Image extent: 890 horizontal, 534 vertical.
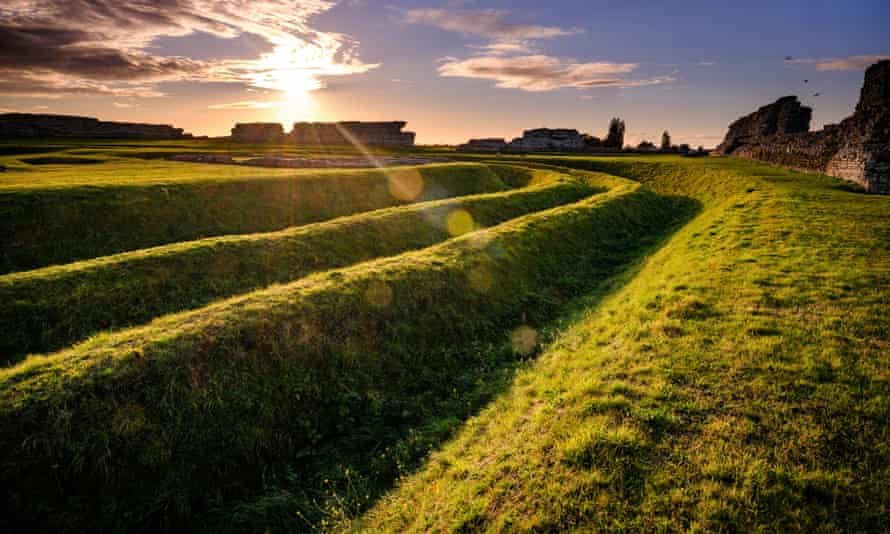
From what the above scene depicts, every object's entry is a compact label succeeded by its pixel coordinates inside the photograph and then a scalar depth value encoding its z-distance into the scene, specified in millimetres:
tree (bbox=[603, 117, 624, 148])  131750
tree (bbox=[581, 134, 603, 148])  137625
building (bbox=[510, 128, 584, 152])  125188
